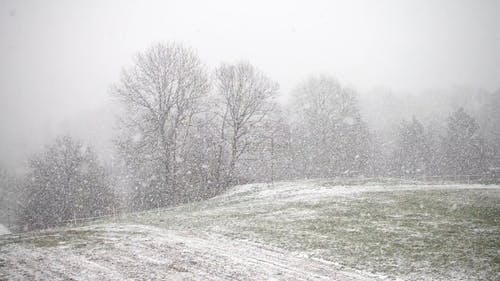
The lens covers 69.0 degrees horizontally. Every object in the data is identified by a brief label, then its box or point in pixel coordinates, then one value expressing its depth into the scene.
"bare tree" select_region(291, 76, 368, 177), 63.25
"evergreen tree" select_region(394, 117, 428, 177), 74.69
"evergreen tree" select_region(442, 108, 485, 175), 68.06
